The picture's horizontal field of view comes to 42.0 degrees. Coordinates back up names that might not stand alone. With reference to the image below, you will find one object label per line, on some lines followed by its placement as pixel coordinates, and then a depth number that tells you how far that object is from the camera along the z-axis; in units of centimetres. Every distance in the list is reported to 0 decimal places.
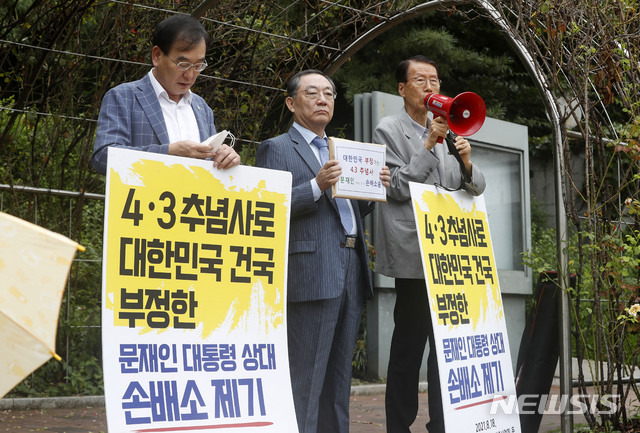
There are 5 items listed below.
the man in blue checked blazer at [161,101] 343
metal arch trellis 510
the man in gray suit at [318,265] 379
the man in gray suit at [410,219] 423
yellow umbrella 228
